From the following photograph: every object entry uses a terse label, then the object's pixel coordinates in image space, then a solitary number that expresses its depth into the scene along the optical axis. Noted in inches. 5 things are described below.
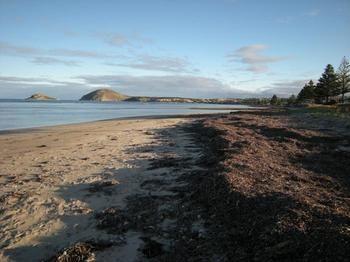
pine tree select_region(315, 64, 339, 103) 2751.0
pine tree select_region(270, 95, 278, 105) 4865.9
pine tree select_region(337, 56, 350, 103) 2701.5
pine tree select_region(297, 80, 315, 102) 3376.0
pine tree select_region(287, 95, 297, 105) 4335.6
